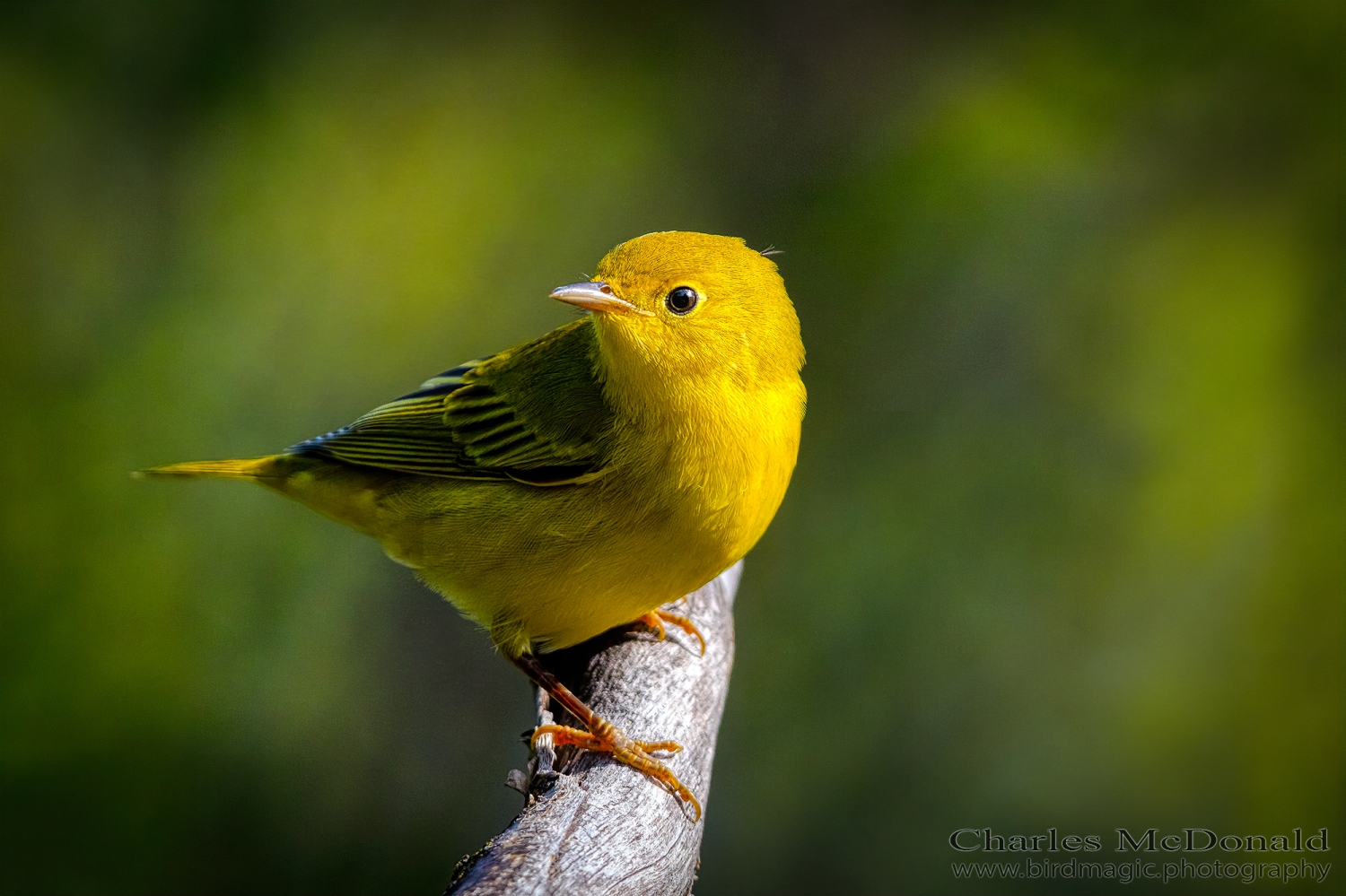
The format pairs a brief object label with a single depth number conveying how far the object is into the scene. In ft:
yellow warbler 19.66
